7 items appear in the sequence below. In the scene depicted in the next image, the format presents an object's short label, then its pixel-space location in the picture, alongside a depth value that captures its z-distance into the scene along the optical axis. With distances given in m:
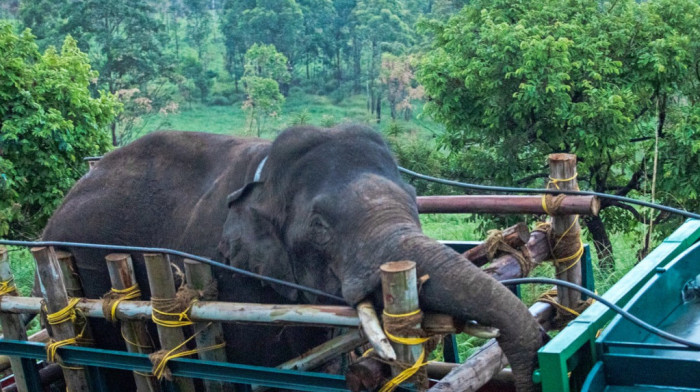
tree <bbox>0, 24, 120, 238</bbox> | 11.59
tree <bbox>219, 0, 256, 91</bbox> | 44.56
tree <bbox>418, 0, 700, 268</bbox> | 10.68
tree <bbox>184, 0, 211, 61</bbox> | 46.66
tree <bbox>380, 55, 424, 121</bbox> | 37.81
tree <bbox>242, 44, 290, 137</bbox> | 34.91
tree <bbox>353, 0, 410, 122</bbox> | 41.73
